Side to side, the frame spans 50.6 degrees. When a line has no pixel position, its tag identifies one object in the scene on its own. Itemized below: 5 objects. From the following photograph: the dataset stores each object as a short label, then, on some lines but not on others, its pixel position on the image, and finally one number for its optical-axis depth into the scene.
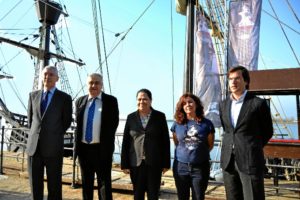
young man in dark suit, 2.70
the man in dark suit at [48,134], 3.40
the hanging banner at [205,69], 8.84
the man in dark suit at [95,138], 3.50
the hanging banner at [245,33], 7.07
